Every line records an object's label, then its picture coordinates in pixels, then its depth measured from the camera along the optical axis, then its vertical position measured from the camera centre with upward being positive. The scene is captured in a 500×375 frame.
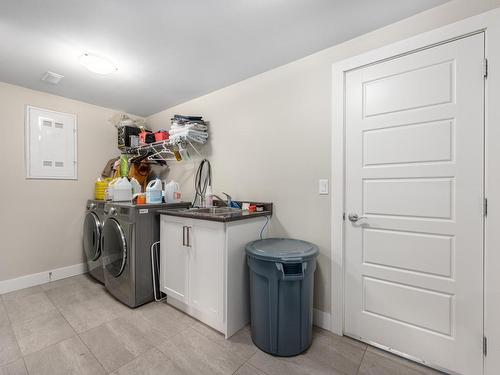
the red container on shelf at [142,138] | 2.91 +0.62
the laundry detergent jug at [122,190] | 2.52 -0.06
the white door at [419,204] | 1.28 -0.13
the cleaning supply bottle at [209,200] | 2.40 -0.17
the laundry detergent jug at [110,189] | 2.57 -0.05
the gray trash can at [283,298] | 1.45 -0.76
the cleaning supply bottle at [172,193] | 2.44 -0.09
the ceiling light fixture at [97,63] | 1.83 +1.03
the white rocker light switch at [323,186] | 1.75 -0.01
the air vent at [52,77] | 2.14 +1.06
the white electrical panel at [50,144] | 2.51 +0.48
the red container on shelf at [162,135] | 2.75 +0.61
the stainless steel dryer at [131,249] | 2.04 -0.61
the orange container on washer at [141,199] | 2.27 -0.15
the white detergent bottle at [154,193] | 2.29 -0.09
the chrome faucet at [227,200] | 2.29 -0.16
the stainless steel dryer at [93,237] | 2.51 -0.61
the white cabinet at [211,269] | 1.64 -0.67
